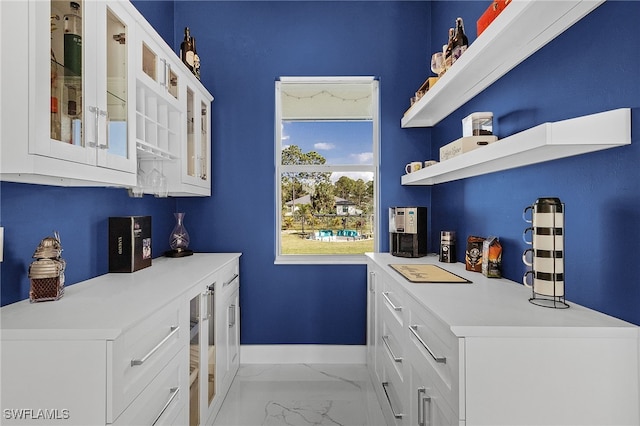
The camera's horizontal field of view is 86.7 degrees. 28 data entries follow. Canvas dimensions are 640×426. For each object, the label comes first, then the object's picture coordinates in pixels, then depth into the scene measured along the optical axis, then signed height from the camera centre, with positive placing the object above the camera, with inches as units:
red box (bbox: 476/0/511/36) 54.5 +34.0
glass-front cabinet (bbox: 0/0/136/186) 39.3 +16.2
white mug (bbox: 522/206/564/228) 47.3 -0.8
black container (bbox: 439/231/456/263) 89.3 -8.7
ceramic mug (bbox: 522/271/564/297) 47.8 -9.9
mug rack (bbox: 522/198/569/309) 47.4 -5.1
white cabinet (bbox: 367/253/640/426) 39.1 -18.3
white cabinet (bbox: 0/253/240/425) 38.4 -17.8
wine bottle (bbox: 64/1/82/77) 45.7 +23.8
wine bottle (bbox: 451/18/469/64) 74.9 +38.8
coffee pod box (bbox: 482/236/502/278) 68.6 -9.0
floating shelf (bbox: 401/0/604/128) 47.9 +29.2
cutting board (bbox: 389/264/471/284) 65.7 -12.7
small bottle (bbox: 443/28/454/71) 78.0 +37.1
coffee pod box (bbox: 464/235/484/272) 75.2 -8.9
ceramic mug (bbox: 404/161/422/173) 102.0 +14.5
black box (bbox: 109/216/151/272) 72.8 -6.6
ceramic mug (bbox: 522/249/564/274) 47.5 -6.7
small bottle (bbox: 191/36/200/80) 96.7 +42.9
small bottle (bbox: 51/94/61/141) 43.0 +11.9
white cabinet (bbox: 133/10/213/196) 67.7 +22.2
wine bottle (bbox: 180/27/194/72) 94.6 +45.6
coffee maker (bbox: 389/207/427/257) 97.2 -5.1
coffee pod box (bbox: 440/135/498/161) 65.5 +14.1
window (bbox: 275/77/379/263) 118.0 +15.6
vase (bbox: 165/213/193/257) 100.3 -7.6
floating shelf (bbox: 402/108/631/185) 41.5 +9.8
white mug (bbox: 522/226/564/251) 47.4 -3.4
